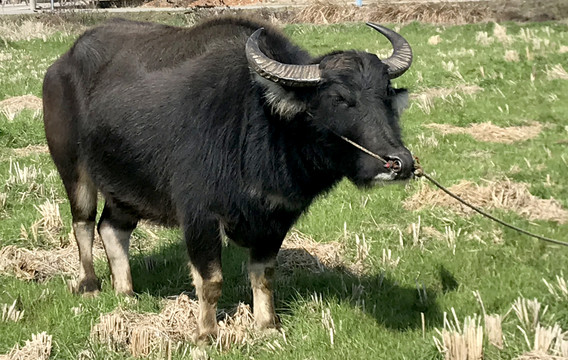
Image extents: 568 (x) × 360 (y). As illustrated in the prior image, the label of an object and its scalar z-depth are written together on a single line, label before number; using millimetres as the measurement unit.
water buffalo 4340
